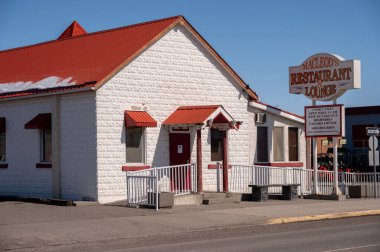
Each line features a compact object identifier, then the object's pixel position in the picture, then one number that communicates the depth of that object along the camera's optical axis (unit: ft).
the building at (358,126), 182.39
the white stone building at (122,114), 74.13
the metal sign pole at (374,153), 87.61
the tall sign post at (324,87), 83.46
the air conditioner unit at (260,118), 90.94
